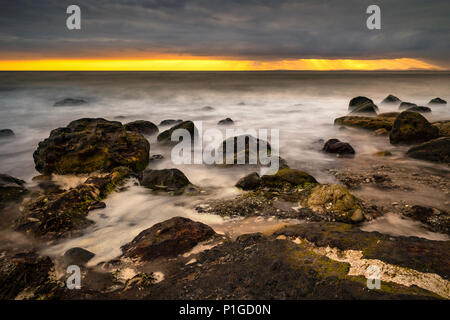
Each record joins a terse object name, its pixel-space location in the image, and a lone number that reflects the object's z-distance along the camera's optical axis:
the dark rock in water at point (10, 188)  5.45
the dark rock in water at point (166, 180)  5.92
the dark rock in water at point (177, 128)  10.47
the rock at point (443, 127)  9.72
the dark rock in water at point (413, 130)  9.38
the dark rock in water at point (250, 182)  5.78
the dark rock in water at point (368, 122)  11.85
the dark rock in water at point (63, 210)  4.21
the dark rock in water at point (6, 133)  11.96
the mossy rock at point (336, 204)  4.27
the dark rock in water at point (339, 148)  8.66
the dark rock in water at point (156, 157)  8.61
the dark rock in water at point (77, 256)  3.39
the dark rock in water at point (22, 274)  2.84
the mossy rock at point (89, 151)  6.73
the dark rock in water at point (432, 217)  4.13
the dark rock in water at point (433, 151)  7.43
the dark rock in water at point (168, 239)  3.35
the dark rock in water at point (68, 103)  23.79
